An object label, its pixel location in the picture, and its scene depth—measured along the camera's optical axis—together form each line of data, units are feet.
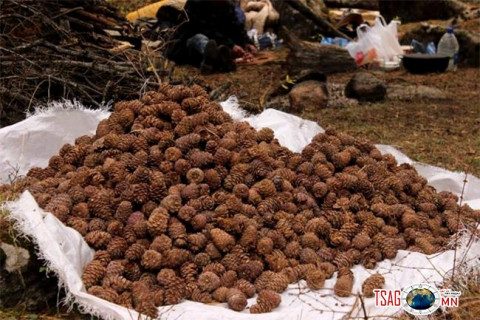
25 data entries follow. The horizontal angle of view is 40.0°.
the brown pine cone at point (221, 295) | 8.70
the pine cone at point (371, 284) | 8.84
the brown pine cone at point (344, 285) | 8.80
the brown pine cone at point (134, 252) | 9.04
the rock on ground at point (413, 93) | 23.79
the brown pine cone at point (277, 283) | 8.86
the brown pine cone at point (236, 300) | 8.49
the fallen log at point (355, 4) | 43.42
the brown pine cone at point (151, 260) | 8.91
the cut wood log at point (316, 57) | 27.91
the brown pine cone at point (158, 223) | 9.26
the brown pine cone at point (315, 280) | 8.97
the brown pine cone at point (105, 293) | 8.40
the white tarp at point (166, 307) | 8.23
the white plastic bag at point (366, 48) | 30.01
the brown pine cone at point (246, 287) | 8.85
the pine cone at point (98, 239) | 9.22
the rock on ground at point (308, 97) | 22.70
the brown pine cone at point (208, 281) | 8.80
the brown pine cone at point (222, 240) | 9.27
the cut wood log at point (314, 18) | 34.24
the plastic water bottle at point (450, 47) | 29.12
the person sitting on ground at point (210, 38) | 28.73
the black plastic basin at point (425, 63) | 28.27
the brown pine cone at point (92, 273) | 8.66
